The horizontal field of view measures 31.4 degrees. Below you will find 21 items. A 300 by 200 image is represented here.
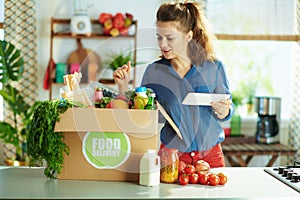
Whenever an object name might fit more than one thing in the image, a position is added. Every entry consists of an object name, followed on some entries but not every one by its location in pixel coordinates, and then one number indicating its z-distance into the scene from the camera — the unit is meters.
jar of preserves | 2.07
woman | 2.31
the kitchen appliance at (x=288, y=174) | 2.11
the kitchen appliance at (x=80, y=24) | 4.73
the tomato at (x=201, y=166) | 2.17
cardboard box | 2.04
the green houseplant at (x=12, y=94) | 4.48
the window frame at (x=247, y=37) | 5.07
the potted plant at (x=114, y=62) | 4.37
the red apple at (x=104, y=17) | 4.79
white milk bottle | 2.01
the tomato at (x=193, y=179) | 2.08
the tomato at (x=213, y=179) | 2.06
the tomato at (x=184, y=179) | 2.05
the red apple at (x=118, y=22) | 4.77
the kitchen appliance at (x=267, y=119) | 4.83
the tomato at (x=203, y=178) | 2.08
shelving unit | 4.75
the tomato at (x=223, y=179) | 2.07
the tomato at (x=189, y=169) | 2.11
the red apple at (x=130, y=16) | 4.80
